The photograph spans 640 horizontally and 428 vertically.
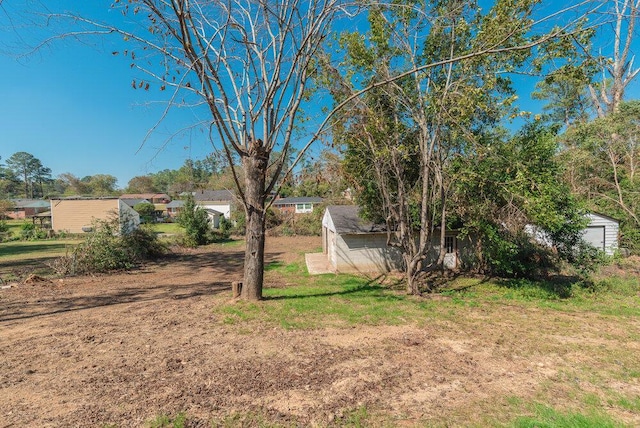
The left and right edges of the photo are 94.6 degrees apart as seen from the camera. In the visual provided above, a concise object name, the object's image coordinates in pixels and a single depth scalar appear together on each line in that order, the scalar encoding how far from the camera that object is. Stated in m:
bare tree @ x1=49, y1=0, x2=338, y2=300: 6.30
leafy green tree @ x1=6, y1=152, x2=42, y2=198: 78.81
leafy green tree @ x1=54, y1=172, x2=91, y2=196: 69.94
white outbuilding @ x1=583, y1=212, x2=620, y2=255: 15.41
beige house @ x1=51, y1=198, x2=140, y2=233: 30.81
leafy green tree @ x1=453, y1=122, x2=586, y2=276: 8.36
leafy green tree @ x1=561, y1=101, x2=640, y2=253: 14.98
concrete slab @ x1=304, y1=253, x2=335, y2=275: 12.59
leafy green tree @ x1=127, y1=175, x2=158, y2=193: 79.94
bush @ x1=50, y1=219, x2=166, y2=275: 11.92
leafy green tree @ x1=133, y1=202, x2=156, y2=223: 40.38
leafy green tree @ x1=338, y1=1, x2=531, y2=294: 7.41
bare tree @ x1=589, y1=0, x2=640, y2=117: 15.50
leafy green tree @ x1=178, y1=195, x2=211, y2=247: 21.34
